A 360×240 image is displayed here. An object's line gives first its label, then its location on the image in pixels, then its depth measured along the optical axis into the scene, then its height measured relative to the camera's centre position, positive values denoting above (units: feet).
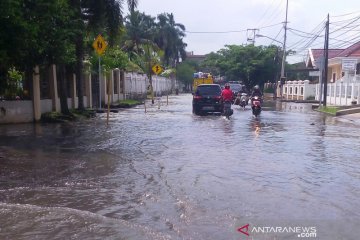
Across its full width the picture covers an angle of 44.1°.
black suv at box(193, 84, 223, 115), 80.69 -4.46
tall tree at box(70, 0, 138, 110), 69.62 +9.17
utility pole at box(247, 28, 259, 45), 244.71 +20.51
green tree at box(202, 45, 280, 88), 209.05 +6.14
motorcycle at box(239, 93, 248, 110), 102.05 -5.56
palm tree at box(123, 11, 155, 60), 171.48 +18.21
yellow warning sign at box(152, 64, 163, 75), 111.86 +1.82
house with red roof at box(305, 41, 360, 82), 126.35 +5.38
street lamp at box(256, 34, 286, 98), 174.97 -0.77
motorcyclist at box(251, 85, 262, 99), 76.62 -2.68
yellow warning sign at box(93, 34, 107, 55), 61.72 +4.33
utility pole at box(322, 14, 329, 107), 105.70 +5.62
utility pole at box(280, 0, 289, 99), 172.45 +1.79
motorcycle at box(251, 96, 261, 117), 75.47 -4.82
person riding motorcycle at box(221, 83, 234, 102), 72.02 -2.87
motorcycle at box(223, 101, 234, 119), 71.72 -5.23
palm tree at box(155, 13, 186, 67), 241.35 +22.49
